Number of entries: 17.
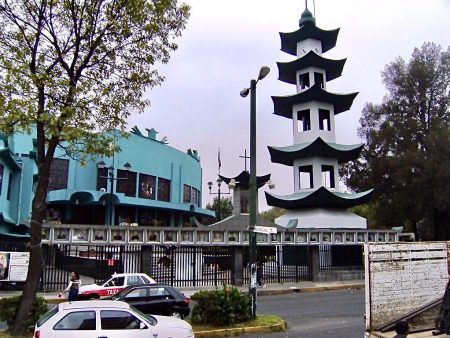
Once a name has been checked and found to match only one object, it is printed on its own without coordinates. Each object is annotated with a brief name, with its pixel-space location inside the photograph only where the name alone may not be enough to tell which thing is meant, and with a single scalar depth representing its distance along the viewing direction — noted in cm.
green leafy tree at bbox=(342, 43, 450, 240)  3697
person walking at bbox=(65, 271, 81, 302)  1496
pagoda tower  3548
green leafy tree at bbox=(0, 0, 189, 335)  1064
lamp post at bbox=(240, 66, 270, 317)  1305
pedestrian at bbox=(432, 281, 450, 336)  902
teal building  3503
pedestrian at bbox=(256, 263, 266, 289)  2516
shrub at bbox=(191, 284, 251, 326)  1227
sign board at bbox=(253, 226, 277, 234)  1297
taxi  1719
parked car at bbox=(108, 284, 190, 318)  1402
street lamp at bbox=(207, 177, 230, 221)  4544
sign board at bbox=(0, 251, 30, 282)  2105
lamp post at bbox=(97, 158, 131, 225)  4441
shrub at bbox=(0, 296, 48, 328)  1095
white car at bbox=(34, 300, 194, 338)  833
